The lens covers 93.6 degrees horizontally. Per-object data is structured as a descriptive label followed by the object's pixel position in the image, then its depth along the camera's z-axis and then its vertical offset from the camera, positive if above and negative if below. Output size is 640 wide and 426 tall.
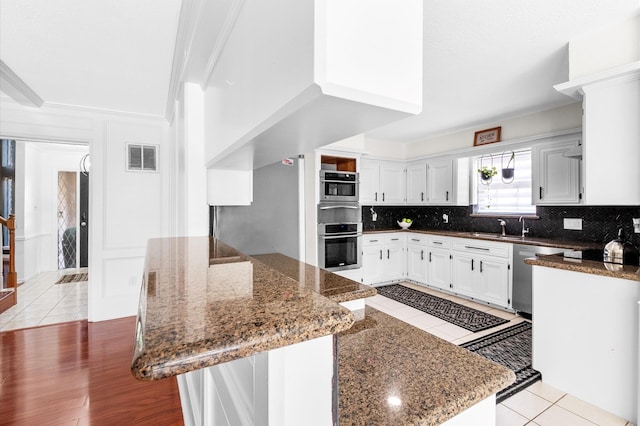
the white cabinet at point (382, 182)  5.08 +0.50
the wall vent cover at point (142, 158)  3.69 +0.66
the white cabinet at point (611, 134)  1.95 +0.52
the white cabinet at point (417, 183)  5.19 +0.49
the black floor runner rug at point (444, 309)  3.37 -1.25
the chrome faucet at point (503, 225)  4.22 -0.20
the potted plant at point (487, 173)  4.36 +0.55
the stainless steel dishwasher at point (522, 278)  3.49 -0.79
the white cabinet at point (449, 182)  4.69 +0.46
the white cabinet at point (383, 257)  4.74 -0.76
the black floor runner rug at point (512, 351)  2.25 -1.27
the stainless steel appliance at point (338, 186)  3.85 +0.33
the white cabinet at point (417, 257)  4.87 -0.77
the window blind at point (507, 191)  4.13 +0.29
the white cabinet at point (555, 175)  3.36 +0.42
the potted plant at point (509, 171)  4.13 +0.55
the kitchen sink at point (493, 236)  3.86 -0.35
